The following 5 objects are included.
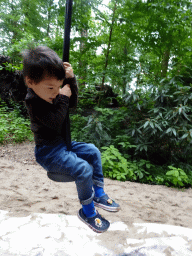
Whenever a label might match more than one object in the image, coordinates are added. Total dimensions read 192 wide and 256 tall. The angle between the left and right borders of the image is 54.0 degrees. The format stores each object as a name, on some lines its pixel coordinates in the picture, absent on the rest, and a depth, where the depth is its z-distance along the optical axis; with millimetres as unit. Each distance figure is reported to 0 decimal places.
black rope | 969
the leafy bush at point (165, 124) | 3491
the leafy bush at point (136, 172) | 3480
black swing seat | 1210
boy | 1032
